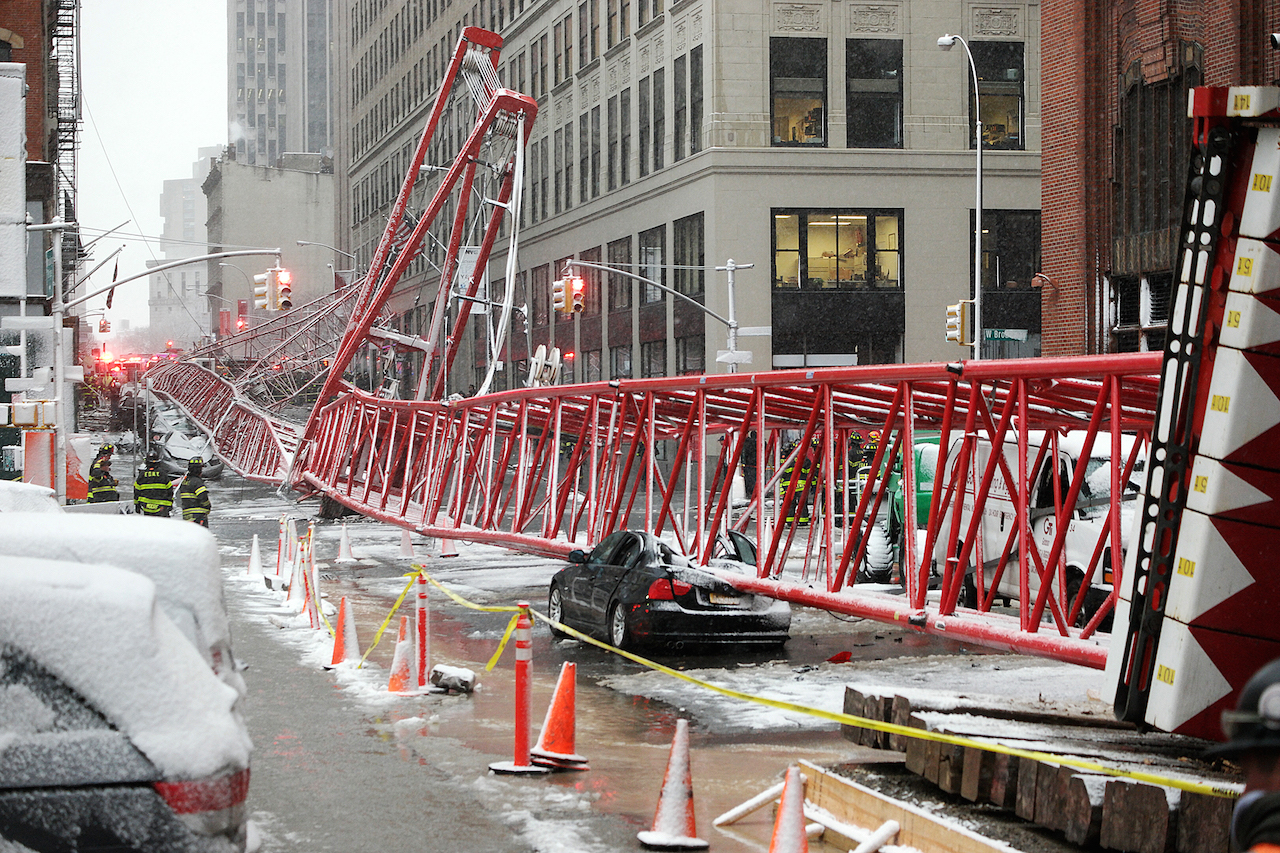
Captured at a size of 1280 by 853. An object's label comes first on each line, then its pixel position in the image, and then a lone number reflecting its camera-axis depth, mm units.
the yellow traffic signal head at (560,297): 39547
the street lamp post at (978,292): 37406
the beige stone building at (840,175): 49906
